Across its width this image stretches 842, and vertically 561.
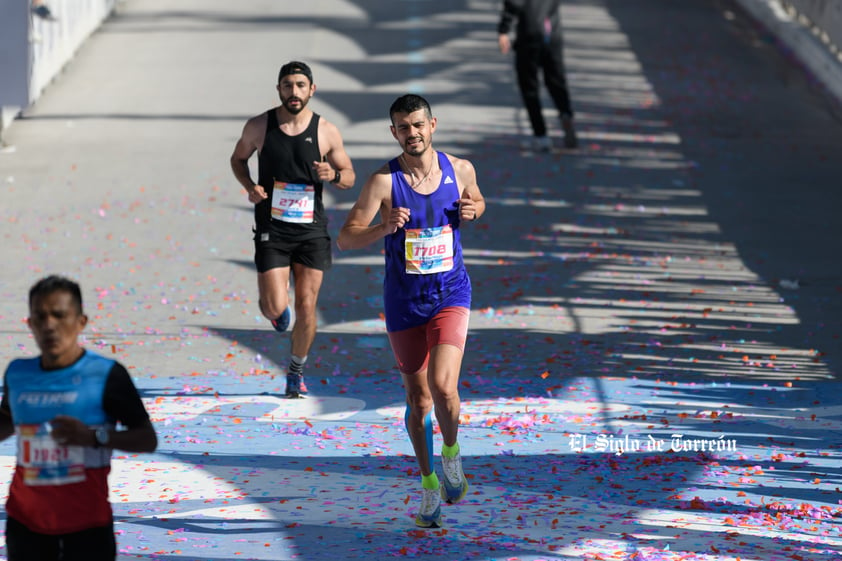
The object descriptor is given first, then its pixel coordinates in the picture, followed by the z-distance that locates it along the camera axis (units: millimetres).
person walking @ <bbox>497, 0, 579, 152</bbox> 34750
